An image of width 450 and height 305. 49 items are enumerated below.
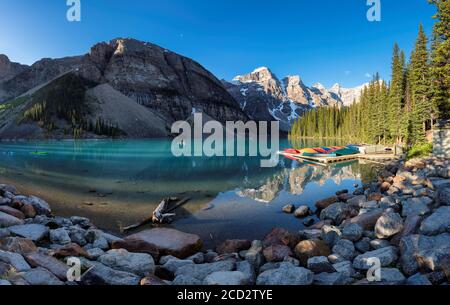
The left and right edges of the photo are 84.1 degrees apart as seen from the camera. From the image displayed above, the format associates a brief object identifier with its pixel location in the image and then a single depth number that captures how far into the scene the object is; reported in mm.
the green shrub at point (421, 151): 28516
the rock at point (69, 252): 6801
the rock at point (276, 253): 7864
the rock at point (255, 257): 7585
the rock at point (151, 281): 5449
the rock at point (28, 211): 11448
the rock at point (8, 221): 8758
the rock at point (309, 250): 7809
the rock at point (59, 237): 8507
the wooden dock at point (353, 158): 39147
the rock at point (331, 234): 8972
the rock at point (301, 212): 14125
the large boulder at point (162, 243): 8609
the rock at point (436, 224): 7191
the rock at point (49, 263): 5645
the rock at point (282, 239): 9023
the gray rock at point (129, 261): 6698
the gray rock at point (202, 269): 6590
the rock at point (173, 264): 7223
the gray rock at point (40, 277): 4945
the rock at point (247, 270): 6074
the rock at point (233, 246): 9336
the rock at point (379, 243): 7830
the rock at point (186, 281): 5852
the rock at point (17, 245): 6281
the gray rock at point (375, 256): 6480
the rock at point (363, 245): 8016
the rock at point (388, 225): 8188
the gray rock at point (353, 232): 8617
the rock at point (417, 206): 8977
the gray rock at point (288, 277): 5645
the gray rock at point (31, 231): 8123
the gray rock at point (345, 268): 6134
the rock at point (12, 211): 10238
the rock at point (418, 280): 5082
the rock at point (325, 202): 15279
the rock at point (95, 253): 7313
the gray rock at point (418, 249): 5836
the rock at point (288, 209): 14820
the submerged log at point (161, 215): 12566
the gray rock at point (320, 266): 6476
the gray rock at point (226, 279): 5605
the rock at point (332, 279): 5629
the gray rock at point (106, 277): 5619
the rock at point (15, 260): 5348
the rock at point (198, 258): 8404
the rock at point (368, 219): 9555
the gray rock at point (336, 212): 12296
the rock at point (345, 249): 7645
